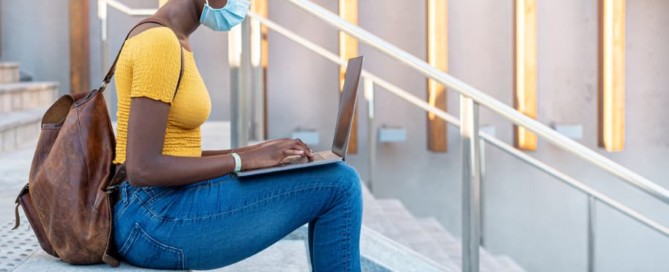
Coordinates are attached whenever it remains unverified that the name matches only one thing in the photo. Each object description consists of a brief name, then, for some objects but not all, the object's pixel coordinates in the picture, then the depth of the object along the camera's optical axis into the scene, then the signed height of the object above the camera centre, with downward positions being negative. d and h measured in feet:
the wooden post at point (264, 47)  17.11 +1.75
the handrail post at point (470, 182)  8.21 -0.45
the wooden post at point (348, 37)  17.28 +1.93
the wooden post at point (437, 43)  17.74 +1.82
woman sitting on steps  5.19 -0.29
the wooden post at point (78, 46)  17.15 +1.80
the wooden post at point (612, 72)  18.48 +1.23
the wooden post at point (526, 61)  18.11 +1.46
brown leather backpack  5.41 -0.23
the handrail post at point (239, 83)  8.90 +0.55
